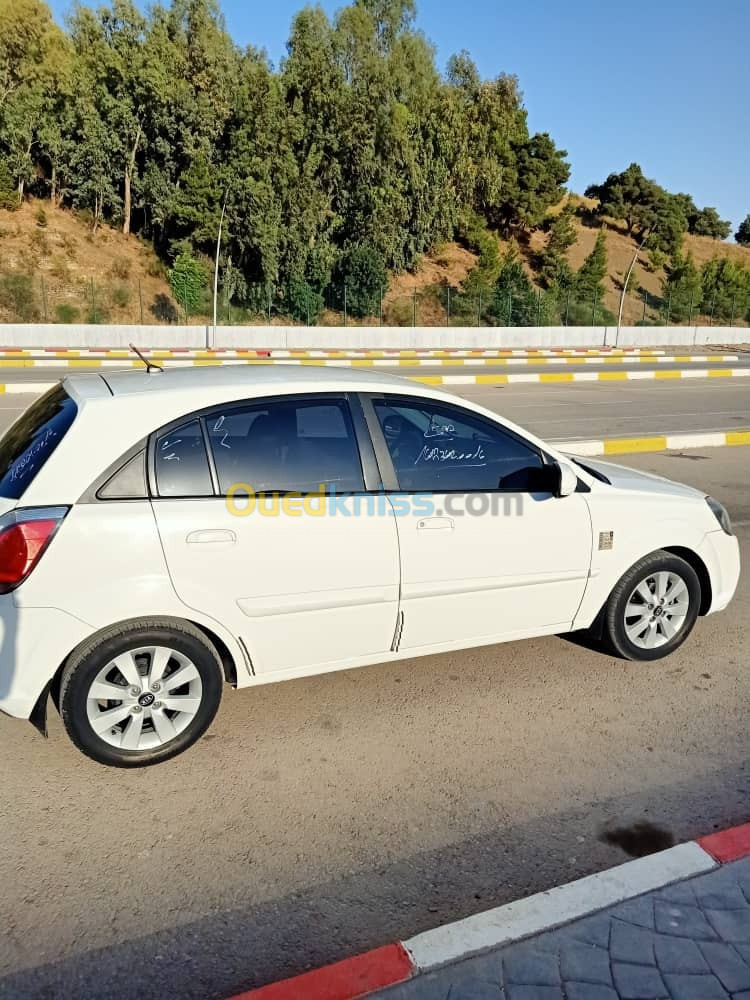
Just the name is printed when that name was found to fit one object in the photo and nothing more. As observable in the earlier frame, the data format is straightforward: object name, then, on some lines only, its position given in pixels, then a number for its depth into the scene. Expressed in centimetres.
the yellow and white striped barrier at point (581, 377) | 1828
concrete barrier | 3675
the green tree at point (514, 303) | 4703
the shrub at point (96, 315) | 4091
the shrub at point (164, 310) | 4416
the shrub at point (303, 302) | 4438
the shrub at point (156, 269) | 4856
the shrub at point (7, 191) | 4719
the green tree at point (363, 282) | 4525
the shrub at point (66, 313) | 4009
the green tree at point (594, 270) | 5845
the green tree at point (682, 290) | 5719
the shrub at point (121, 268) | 4731
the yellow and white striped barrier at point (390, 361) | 2188
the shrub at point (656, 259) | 7588
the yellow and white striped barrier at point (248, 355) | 2494
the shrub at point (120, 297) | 4288
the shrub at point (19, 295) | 3941
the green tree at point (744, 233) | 10331
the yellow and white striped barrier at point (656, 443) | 1010
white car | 305
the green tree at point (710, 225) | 9262
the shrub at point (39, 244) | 4634
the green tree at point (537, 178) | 6850
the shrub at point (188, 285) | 4350
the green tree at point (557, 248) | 6596
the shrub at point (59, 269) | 4538
